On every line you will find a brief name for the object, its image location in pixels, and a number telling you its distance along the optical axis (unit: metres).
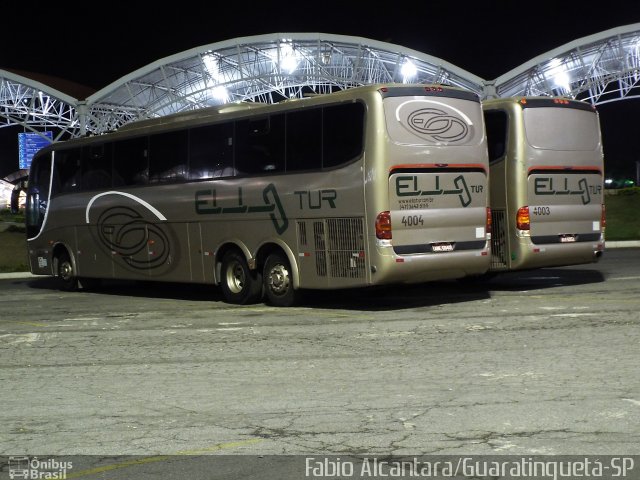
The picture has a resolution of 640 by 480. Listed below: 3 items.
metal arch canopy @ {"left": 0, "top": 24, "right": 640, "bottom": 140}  49.94
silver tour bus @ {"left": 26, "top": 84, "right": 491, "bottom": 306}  14.73
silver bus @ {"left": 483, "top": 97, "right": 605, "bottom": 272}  16.88
